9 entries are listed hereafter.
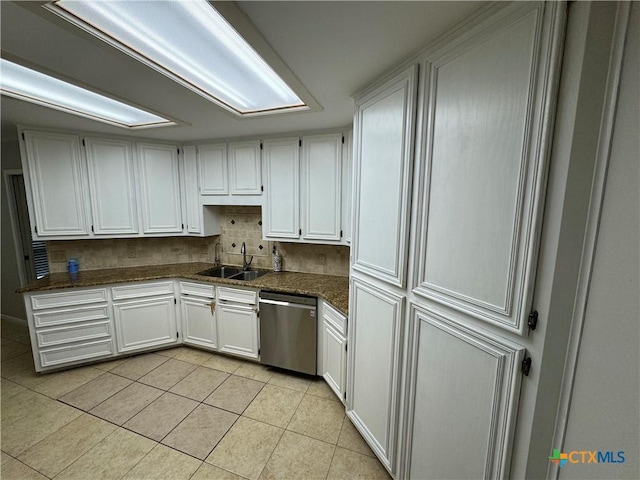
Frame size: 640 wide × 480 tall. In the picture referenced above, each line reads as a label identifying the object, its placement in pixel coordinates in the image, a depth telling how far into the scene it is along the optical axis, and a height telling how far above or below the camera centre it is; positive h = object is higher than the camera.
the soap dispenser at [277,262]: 3.04 -0.65
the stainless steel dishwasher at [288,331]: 2.35 -1.18
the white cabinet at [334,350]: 2.02 -1.20
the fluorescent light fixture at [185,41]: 1.00 +0.77
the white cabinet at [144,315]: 2.70 -1.20
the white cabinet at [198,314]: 2.80 -1.21
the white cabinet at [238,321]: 2.62 -1.21
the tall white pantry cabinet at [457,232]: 0.82 -0.10
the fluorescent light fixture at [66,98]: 1.54 +0.78
